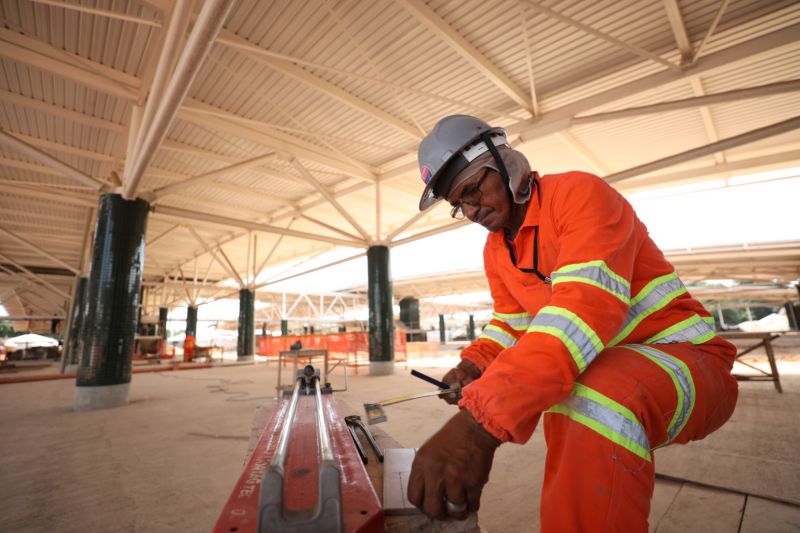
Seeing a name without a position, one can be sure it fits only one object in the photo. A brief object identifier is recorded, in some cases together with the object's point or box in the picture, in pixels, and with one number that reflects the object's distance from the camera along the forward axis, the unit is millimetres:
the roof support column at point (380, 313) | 12388
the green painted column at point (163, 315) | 28266
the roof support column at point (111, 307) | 7418
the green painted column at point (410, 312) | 32844
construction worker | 1112
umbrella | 30200
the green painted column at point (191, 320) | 25980
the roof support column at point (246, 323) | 19438
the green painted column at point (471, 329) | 38469
